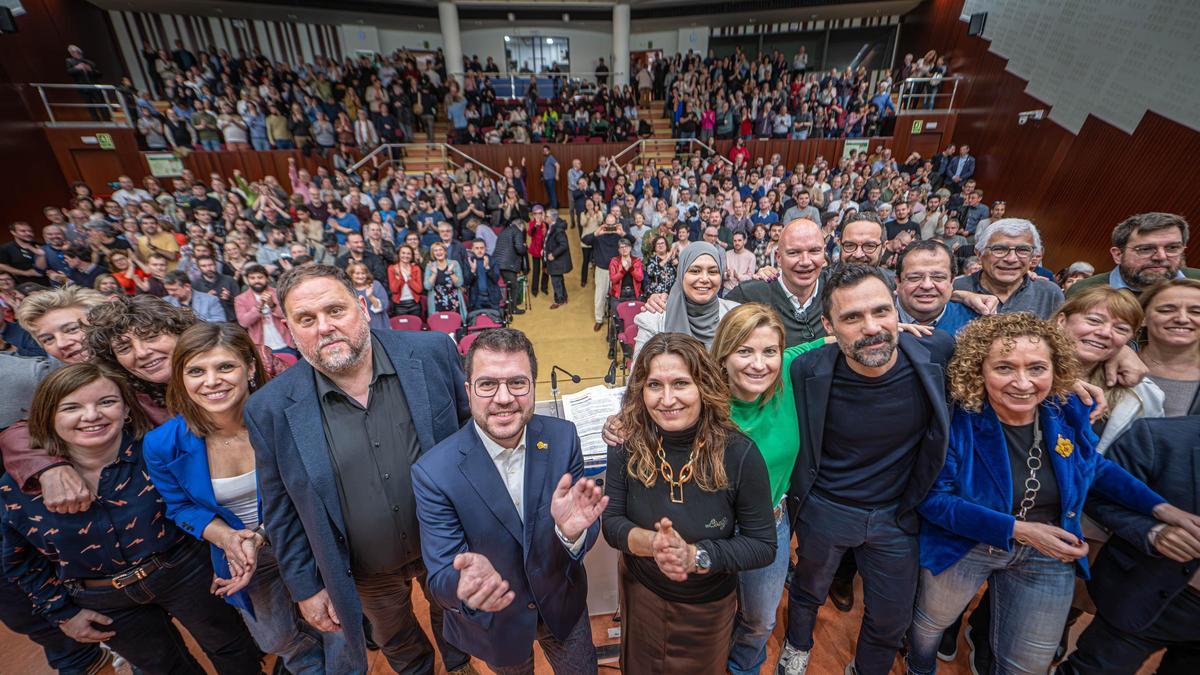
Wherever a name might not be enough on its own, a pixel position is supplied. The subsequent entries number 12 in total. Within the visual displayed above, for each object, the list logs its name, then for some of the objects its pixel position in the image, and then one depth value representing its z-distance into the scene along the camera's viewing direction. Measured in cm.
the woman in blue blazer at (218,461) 187
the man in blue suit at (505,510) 159
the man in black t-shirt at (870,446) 181
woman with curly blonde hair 171
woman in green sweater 179
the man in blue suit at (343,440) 172
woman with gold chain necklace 164
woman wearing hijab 249
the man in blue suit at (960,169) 1127
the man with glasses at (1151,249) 253
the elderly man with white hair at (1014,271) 262
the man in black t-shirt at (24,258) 597
